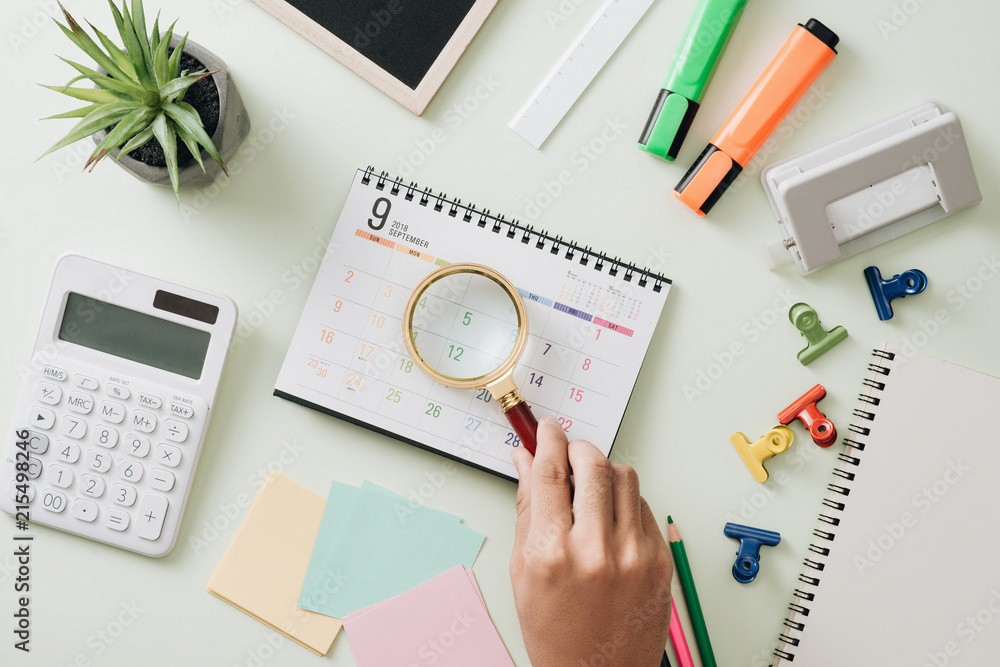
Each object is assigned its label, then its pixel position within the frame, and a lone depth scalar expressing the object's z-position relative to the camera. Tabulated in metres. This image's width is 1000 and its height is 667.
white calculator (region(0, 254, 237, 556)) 0.76
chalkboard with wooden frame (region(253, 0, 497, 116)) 0.76
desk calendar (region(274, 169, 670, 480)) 0.77
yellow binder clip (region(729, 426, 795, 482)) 0.77
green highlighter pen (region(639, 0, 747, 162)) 0.76
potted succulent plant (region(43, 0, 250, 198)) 0.68
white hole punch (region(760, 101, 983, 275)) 0.76
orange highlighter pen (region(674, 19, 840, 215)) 0.76
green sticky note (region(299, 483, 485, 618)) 0.77
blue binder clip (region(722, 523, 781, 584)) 0.78
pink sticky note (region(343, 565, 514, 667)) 0.77
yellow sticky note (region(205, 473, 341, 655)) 0.77
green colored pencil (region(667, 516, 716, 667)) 0.77
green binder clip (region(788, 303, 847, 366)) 0.77
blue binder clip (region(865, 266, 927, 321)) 0.78
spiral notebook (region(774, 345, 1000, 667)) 0.78
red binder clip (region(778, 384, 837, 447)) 0.78
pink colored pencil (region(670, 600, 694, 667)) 0.77
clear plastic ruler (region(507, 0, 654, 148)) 0.77
